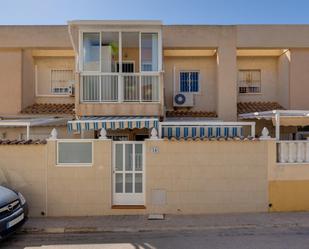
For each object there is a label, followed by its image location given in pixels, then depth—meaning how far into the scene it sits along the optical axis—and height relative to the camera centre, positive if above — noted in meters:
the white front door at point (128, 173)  10.61 -1.91
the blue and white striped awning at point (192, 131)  11.27 -0.36
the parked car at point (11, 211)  7.69 -2.55
